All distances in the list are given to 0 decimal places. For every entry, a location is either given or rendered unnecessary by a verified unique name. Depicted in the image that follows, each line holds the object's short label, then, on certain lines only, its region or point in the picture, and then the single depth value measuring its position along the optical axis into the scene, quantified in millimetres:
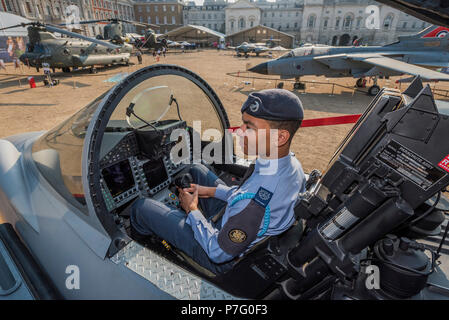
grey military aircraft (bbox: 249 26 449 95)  11594
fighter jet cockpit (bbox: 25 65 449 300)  1051
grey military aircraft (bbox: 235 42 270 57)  31156
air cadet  1346
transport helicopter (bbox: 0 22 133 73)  13719
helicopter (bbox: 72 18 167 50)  19141
